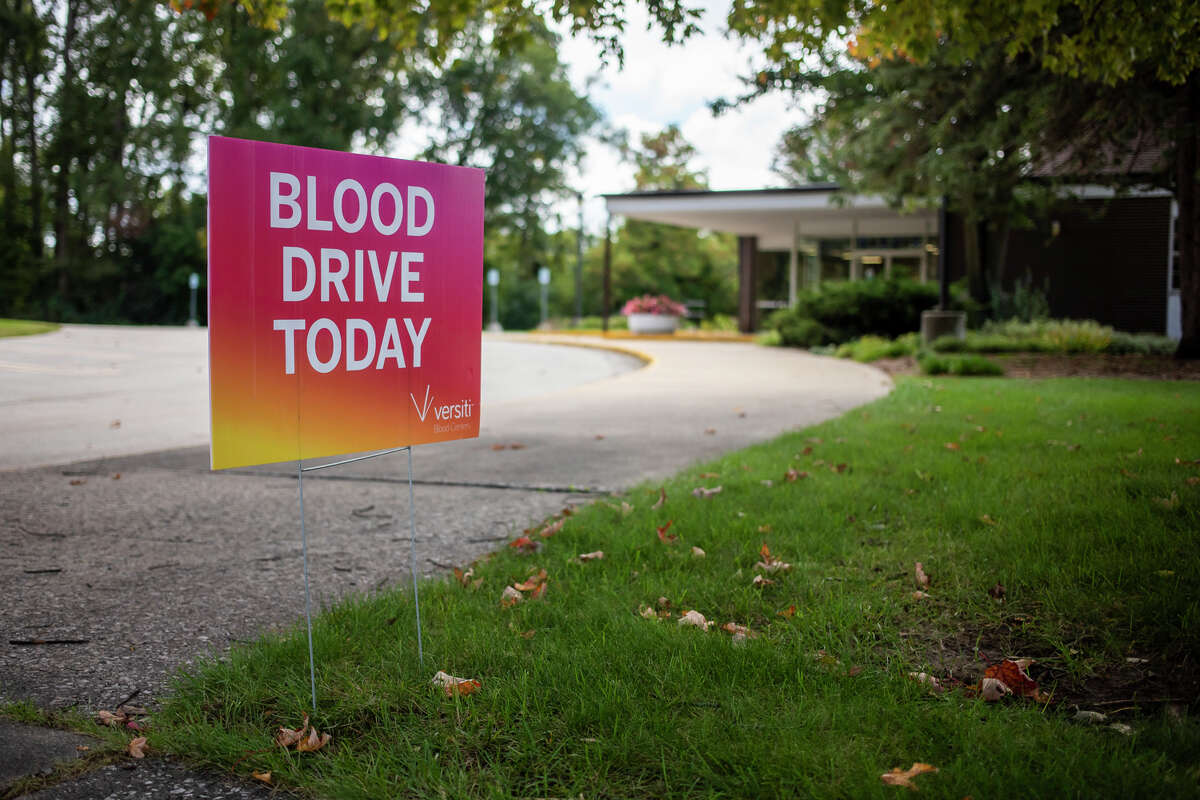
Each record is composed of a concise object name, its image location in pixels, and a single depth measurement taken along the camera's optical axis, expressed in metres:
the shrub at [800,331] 20.44
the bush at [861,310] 20.23
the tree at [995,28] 5.75
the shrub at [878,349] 16.67
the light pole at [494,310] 37.68
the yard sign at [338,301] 2.57
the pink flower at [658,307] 30.69
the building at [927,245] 22.02
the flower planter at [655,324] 30.20
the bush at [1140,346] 15.14
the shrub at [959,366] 13.09
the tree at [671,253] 45.56
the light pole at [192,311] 41.34
